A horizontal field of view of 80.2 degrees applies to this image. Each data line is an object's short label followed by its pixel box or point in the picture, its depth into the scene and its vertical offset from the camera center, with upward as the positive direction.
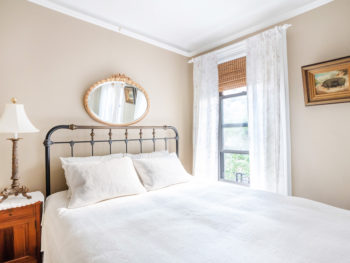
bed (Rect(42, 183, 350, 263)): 0.95 -0.54
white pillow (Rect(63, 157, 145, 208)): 1.67 -0.39
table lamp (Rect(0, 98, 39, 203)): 1.59 +0.08
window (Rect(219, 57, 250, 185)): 2.83 +0.14
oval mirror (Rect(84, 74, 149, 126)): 2.38 +0.42
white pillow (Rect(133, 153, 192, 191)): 2.09 -0.40
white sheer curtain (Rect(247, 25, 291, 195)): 2.28 +0.26
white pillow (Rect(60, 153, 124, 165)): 2.01 -0.23
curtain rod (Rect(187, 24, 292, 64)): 2.67 +1.15
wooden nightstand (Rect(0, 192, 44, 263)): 1.56 -0.72
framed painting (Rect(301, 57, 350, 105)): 1.93 +0.49
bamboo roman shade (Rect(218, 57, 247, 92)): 2.73 +0.82
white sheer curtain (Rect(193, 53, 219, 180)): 2.98 +0.26
